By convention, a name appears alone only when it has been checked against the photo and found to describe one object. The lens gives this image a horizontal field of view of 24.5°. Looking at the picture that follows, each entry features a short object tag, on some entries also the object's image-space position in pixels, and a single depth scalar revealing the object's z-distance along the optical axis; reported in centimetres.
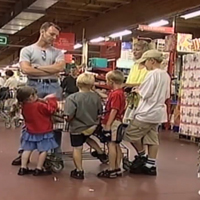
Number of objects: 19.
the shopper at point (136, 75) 551
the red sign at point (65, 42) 1532
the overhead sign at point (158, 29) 1152
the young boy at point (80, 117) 492
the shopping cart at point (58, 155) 512
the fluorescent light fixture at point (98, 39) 1591
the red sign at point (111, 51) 1411
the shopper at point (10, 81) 1254
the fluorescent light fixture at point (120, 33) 1434
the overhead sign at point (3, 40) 1610
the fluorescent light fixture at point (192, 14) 1101
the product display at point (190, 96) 888
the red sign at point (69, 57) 1796
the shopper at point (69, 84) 960
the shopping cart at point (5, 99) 1205
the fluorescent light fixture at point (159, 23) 1258
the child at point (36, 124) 499
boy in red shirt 507
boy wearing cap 518
